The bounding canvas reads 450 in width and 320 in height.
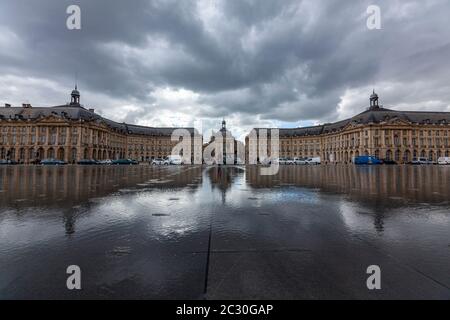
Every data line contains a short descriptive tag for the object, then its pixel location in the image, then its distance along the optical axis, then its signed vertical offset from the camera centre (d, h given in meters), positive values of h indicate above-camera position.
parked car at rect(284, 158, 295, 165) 73.68 +1.53
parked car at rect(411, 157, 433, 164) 72.78 +1.89
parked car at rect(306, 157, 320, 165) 70.94 +1.78
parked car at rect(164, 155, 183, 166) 67.12 +1.99
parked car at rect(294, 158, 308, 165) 71.72 +1.81
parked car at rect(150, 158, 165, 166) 71.03 +1.47
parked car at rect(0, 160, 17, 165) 59.59 +1.29
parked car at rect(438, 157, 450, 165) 69.02 +2.05
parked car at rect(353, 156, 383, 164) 61.50 +1.81
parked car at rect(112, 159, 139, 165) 61.64 +1.32
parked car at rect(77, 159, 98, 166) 60.22 +1.26
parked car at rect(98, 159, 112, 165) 63.53 +1.33
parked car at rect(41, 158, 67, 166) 57.57 +1.20
